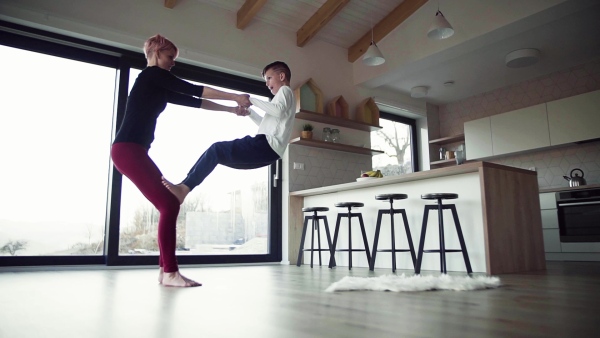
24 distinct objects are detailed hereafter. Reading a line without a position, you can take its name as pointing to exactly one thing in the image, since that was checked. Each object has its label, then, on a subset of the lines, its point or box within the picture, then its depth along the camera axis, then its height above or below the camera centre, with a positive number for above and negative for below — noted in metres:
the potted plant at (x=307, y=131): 5.55 +1.19
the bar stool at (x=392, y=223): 3.78 +0.02
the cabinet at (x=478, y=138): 6.63 +1.31
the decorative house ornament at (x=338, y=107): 5.92 +1.61
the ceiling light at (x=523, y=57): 5.45 +2.06
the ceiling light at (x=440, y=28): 4.32 +1.92
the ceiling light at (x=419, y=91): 6.69 +2.02
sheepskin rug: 2.13 -0.29
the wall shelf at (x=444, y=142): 7.12 +1.39
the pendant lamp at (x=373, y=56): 4.95 +1.89
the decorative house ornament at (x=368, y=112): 6.23 +1.62
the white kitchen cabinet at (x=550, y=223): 5.64 +0.00
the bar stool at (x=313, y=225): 4.58 +0.01
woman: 2.39 +0.47
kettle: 5.67 +0.55
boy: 2.62 +0.49
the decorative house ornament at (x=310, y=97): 5.70 +1.68
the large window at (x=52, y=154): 3.92 +0.70
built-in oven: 5.29 +0.10
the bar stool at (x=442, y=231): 3.29 -0.05
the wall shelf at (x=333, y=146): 5.49 +1.05
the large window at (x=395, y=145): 7.05 +1.31
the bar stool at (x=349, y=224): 4.29 -0.01
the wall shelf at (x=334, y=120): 5.58 +1.40
